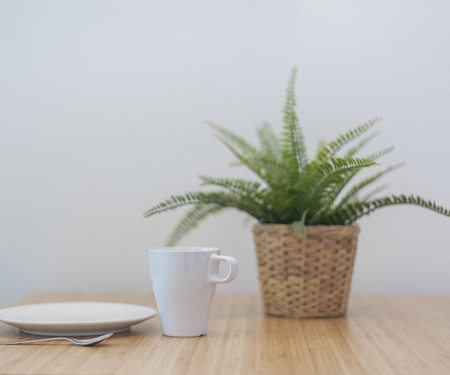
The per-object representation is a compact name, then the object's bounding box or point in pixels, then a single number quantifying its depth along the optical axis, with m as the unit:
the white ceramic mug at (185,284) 0.82
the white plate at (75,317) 0.79
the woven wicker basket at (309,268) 1.02
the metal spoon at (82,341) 0.77
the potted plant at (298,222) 1.02
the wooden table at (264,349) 0.67
